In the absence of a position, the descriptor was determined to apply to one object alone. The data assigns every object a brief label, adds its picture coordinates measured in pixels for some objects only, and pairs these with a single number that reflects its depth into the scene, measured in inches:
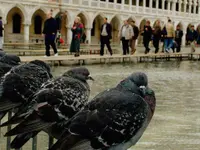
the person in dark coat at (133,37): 875.1
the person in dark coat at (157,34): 968.3
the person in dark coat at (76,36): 762.2
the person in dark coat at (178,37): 1090.1
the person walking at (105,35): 808.3
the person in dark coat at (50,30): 695.1
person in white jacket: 857.4
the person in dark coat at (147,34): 945.5
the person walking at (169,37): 989.2
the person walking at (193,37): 1099.8
